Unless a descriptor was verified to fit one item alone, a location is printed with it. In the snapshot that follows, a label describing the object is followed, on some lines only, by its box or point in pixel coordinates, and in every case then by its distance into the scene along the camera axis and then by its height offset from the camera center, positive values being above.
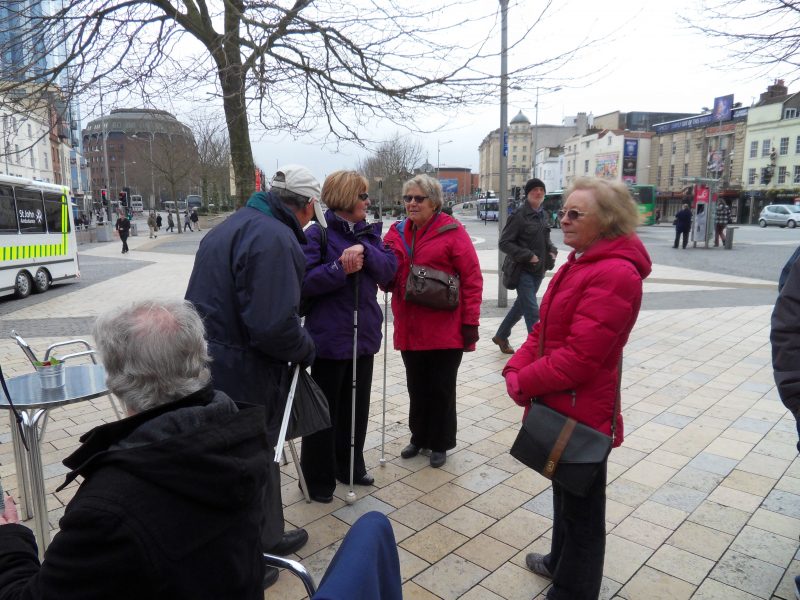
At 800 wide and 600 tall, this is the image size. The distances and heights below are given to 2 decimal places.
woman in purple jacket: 3.24 -0.51
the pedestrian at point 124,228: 23.75 -0.68
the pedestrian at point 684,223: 22.14 -0.48
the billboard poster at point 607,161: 67.44 +5.86
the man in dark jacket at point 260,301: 2.51 -0.39
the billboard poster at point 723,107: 44.31 +8.04
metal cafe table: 2.72 -0.94
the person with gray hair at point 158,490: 1.19 -0.60
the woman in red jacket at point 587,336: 2.19 -0.49
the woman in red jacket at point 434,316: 3.78 -0.69
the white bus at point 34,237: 12.83 -0.59
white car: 37.72 -0.31
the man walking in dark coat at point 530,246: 6.25 -0.38
